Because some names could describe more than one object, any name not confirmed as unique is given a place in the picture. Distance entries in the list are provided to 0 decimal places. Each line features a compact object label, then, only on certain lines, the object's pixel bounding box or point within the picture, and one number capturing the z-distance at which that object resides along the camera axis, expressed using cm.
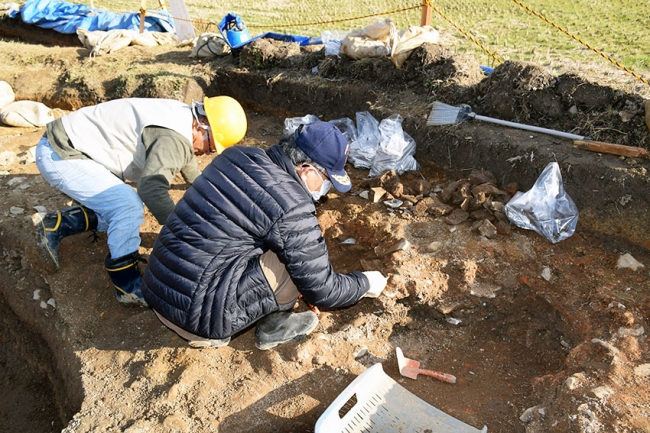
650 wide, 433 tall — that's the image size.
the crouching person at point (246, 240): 219
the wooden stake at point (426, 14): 512
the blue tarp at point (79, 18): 880
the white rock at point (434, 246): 335
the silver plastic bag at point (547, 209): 331
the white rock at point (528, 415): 239
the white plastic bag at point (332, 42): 565
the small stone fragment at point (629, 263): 307
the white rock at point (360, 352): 282
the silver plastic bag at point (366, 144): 456
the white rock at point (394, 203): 381
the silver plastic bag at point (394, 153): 432
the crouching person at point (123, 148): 310
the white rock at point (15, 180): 465
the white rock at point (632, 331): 268
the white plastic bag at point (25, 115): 585
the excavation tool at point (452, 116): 407
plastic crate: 229
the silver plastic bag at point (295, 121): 512
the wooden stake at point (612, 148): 331
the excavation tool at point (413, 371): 268
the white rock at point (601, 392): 224
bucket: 627
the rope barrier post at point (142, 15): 836
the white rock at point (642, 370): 239
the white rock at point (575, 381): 233
